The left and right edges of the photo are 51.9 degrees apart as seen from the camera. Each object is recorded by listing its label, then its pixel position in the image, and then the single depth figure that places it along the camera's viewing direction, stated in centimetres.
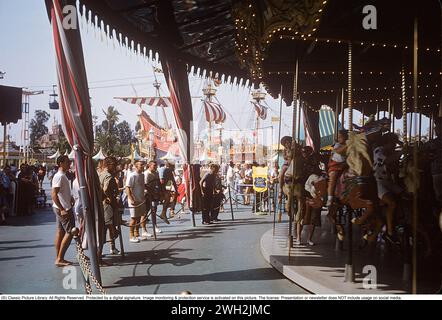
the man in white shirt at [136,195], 948
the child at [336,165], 670
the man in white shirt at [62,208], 658
